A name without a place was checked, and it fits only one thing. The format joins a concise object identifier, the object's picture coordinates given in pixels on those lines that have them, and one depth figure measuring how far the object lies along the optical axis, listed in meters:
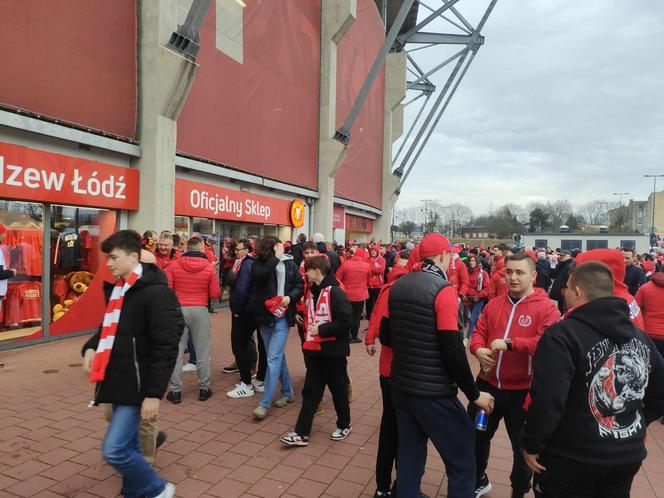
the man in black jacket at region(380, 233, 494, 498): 2.74
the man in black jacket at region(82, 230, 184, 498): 2.88
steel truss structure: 26.05
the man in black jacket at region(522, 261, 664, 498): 2.12
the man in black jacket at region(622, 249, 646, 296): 8.88
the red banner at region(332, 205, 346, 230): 21.69
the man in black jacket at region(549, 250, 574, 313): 8.24
